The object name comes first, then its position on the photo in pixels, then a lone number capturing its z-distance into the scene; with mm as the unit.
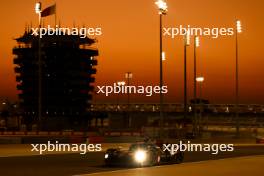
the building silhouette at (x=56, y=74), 143500
